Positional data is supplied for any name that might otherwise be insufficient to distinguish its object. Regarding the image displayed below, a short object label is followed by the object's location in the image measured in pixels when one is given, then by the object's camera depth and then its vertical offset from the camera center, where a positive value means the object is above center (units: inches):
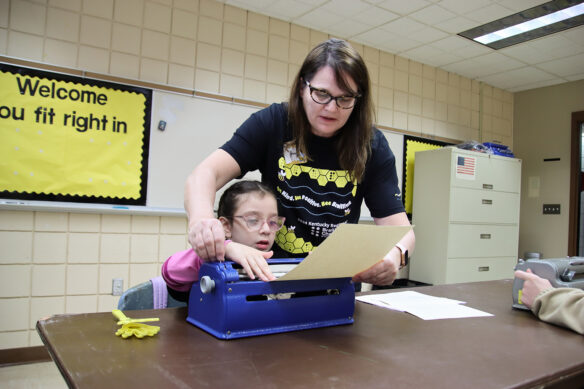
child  42.1 -2.1
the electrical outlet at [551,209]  193.8 +2.1
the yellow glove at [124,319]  33.1 -10.0
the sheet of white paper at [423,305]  45.0 -11.2
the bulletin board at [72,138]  104.1 +14.4
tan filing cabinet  159.5 -2.4
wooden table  25.3 -10.7
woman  49.1 +6.0
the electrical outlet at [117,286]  116.3 -25.1
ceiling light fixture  129.9 +62.6
